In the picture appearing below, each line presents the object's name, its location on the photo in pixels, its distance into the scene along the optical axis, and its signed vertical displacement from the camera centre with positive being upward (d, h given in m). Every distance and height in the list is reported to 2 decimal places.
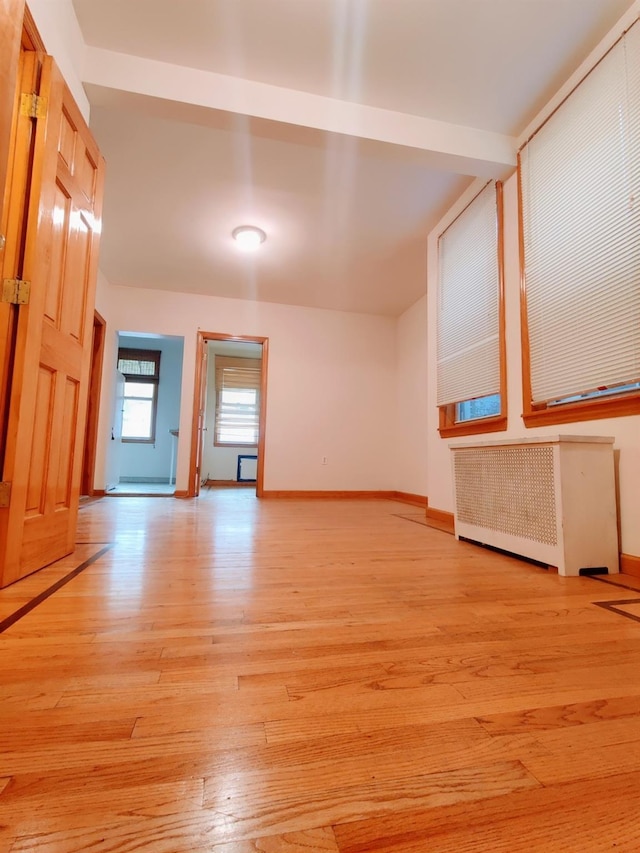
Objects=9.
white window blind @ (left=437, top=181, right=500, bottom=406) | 2.68 +1.21
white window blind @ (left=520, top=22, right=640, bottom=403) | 1.73 +1.17
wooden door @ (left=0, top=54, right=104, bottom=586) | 1.41 +0.47
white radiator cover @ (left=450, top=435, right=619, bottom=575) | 1.72 -0.15
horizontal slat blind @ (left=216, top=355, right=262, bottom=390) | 7.34 +1.68
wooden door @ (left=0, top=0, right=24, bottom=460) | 0.95 +0.86
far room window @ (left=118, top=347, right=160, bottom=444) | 7.28 +1.25
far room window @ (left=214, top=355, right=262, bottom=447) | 7.31 +1.12
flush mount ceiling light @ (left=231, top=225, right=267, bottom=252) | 3.62 +2.11
